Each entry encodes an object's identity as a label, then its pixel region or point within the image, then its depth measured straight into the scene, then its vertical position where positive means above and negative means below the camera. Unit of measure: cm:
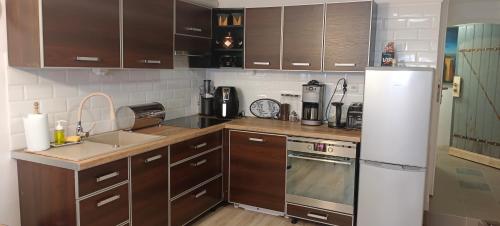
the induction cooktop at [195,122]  329 -41
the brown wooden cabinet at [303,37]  327 +38
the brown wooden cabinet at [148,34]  260 +32
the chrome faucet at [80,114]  252 -27
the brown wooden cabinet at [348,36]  309 +39
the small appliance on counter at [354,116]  319 -30
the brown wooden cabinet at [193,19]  312 +52
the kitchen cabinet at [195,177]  283 -82
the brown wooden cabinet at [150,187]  244 -77
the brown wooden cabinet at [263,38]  345 +39
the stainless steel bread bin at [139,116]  297 -33
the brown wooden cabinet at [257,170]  323 -81
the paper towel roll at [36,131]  216 -34
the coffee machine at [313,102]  345 -21
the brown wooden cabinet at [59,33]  202 +24
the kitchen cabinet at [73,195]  205 -70
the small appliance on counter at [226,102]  378 -24
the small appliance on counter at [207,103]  386 -26
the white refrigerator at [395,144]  269 -46
